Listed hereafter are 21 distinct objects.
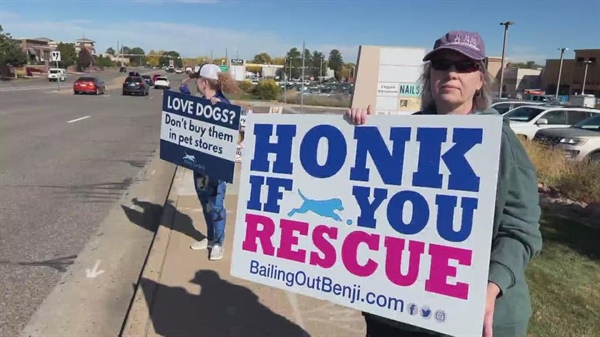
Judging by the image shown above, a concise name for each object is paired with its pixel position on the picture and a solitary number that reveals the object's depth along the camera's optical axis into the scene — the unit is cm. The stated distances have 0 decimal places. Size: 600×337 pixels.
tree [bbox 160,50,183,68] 16688
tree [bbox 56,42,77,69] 9281
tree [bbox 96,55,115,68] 12988
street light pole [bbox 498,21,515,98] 3953
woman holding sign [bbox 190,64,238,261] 461
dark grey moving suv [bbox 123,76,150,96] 3797
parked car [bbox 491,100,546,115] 1869
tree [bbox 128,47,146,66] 17188
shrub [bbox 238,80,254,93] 4964
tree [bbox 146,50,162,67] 17112
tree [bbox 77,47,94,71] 10725
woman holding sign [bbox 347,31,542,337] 170
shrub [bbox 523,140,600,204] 843
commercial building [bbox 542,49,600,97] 6900
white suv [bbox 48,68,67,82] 5850
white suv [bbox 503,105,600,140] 1500
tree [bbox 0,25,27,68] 5994
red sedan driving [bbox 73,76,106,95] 3591
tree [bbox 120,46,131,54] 18992
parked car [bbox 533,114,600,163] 1168
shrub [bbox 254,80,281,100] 4375
